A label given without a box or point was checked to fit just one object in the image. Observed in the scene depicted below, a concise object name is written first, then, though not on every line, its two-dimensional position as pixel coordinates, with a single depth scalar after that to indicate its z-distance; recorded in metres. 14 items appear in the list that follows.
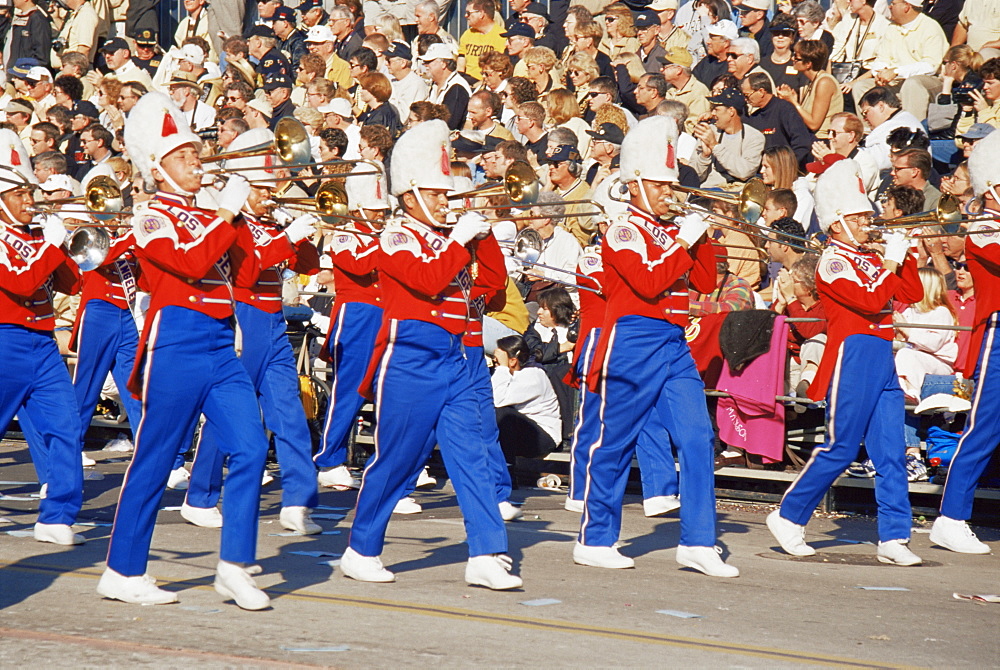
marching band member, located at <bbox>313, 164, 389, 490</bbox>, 19.27
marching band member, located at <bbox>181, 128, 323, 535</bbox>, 16.94
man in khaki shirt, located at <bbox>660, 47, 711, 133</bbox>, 27.22
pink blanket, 19.58
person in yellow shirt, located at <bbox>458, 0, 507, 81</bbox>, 30.81
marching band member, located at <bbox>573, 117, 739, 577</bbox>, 14.70
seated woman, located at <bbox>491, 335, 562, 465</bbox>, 20.94
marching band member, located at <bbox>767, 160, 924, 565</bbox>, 15.70
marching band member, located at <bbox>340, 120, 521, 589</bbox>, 13.48
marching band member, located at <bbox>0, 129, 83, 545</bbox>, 15.61
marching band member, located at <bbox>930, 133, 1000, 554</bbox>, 16.41
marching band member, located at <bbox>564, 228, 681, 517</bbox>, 17.67
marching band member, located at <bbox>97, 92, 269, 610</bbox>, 12.20
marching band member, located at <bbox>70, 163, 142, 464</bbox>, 19.27
